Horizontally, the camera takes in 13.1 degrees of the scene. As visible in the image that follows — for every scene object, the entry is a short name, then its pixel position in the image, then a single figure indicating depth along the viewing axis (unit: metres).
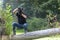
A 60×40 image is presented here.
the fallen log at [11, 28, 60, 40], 8.82
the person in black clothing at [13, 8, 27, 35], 9.45
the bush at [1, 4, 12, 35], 9.40
